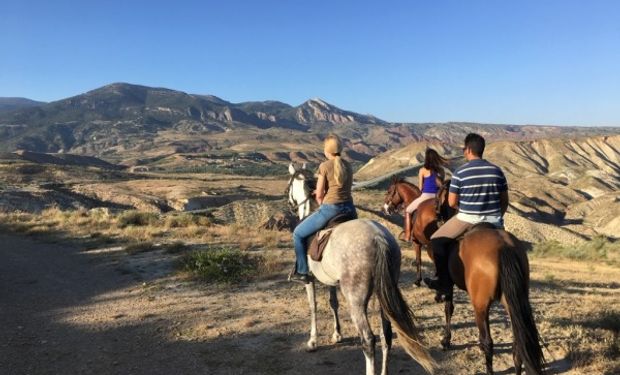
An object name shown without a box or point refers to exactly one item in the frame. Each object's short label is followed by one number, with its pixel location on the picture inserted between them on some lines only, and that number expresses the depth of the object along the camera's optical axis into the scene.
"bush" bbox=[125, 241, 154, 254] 16.14
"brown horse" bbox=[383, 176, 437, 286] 9.97
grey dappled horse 5.72
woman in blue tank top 9.66
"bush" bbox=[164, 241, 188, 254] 15.87
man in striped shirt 6.04
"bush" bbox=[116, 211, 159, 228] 23.12
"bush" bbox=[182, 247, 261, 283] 12.17
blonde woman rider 6.56
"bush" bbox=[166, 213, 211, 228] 22.88
